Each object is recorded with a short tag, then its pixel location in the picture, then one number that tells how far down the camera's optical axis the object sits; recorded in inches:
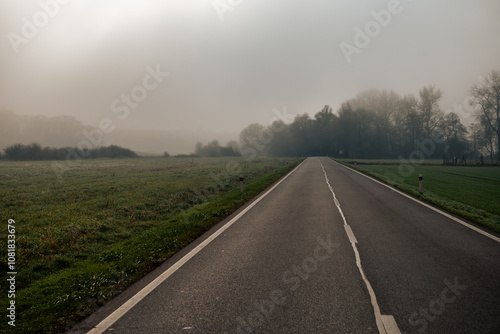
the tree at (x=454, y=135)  2778.1
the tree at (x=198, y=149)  5599.9
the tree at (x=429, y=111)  2819.9
